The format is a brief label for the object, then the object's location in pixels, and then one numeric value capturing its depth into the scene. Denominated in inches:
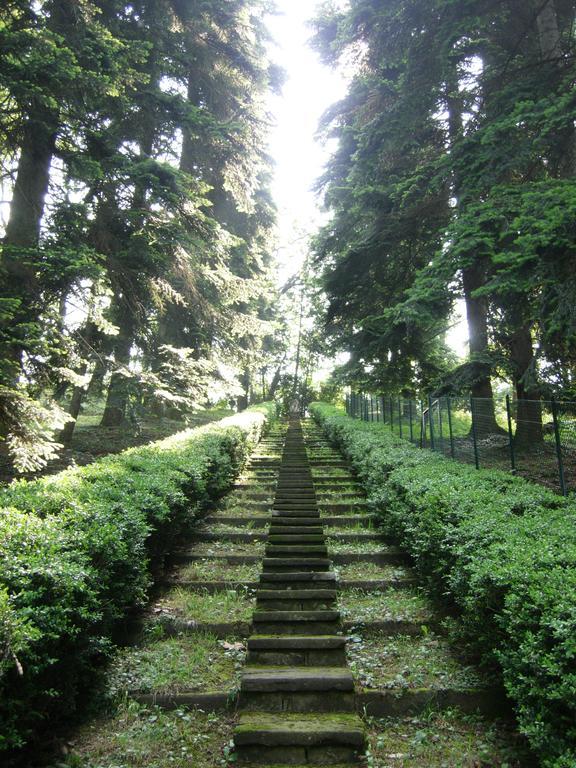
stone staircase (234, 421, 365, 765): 126.0
